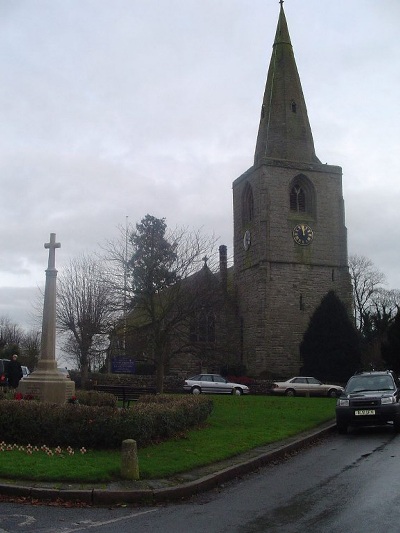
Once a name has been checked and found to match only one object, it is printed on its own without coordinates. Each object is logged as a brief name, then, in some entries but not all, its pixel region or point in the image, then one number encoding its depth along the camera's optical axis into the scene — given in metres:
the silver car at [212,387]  36.53
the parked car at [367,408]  15.80
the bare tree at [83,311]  38.94
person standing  20.47
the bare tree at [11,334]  90.88
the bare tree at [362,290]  66.56
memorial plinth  16.53
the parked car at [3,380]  22.60
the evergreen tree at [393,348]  37.06
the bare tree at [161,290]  30.89
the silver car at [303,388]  37.88
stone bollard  8.84
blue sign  31.86
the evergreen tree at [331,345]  43.50
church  45.03
